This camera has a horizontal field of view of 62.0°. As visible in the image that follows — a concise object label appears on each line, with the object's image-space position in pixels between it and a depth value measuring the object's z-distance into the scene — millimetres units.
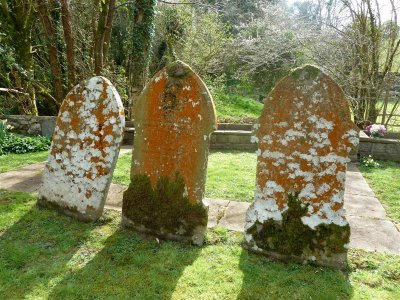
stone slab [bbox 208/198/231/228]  3797
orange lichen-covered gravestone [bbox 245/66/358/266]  2881
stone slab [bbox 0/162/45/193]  4770
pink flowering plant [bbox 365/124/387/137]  7700
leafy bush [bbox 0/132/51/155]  7426
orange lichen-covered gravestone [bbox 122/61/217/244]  3199
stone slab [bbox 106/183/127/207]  4305
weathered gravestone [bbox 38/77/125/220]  3594
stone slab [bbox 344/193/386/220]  4176
